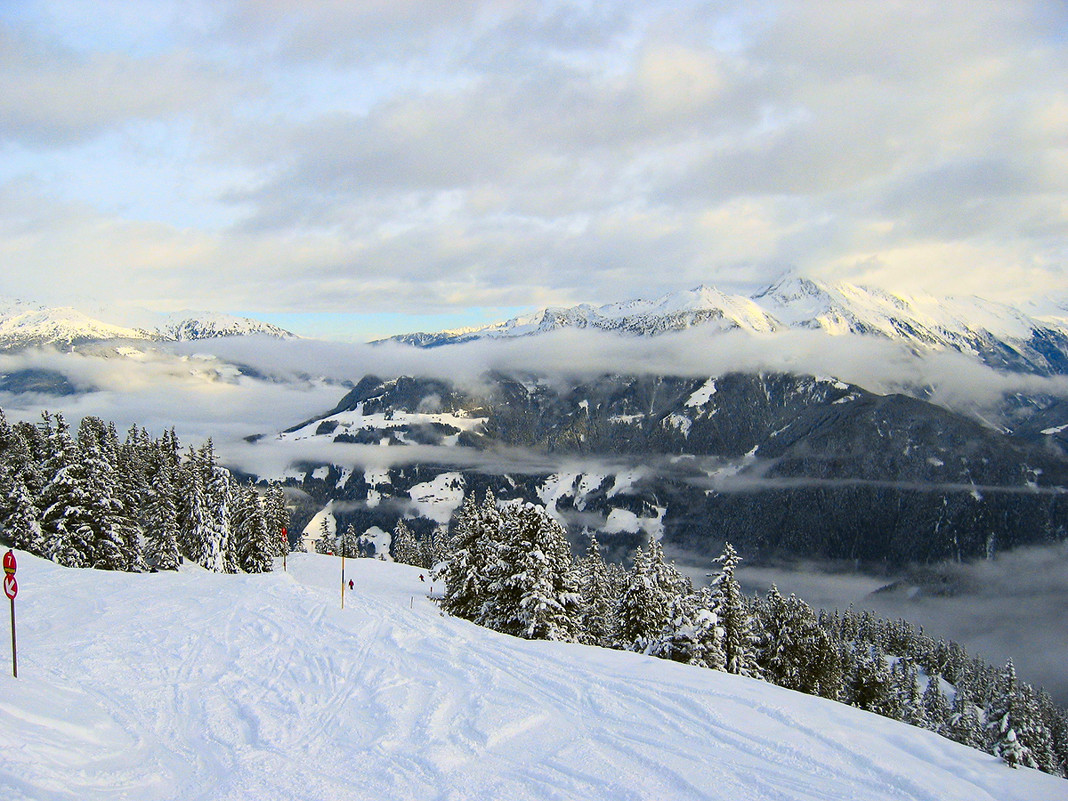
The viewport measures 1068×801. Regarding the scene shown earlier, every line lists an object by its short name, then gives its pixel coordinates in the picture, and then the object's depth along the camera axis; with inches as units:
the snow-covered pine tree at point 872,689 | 2128.9
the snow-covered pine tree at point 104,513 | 1451.8
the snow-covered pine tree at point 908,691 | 2354.8
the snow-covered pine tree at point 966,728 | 2486.5
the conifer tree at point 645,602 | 1309.1
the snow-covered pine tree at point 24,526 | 1384.1
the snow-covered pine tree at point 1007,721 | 1555.1
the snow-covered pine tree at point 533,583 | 1172.5
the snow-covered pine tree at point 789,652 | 1519.4
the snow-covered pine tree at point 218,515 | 1801.2
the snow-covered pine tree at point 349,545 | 3440.0
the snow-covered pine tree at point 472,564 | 1301.7
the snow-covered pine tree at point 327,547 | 3957.7
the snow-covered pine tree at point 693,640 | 1162.8
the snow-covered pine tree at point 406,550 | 3604.8
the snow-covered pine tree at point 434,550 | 3314.5
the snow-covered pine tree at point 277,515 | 2390.5
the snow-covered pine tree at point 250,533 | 2039.9
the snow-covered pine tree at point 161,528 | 1668.3
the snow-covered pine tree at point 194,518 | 1774.1
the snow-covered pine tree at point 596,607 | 1556.6
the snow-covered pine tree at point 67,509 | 1398.9
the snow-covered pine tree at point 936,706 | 2787.9
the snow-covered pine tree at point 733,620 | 1285.7
